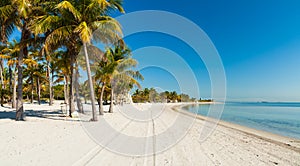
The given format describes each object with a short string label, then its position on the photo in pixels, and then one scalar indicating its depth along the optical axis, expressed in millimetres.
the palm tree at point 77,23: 9055
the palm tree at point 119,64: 13719
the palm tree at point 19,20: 8742
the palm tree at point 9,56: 20372
